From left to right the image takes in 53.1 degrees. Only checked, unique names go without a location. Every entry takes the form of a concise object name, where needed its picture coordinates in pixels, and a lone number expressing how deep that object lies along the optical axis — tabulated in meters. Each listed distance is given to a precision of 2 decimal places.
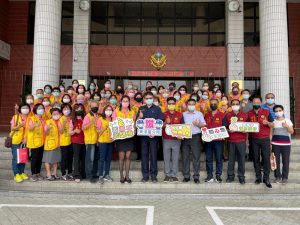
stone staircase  7.04
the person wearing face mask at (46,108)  7.93
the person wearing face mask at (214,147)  7.32
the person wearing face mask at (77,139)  7.23
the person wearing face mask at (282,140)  7.20
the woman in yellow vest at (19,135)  7.25
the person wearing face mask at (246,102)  8.16
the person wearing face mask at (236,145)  7.16
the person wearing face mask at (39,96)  8.52
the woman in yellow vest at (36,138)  7.30
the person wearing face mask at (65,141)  7.34
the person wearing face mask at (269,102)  7.97
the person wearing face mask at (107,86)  9.16
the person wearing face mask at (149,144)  7.25
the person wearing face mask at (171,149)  7.30
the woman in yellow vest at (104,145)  7.22
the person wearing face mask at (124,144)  7.18
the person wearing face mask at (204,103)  8.24
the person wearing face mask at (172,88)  9.03
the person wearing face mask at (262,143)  7.08
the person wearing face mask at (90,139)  7.17
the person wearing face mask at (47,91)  8.95
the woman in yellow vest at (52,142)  7.29
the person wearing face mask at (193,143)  7.29
